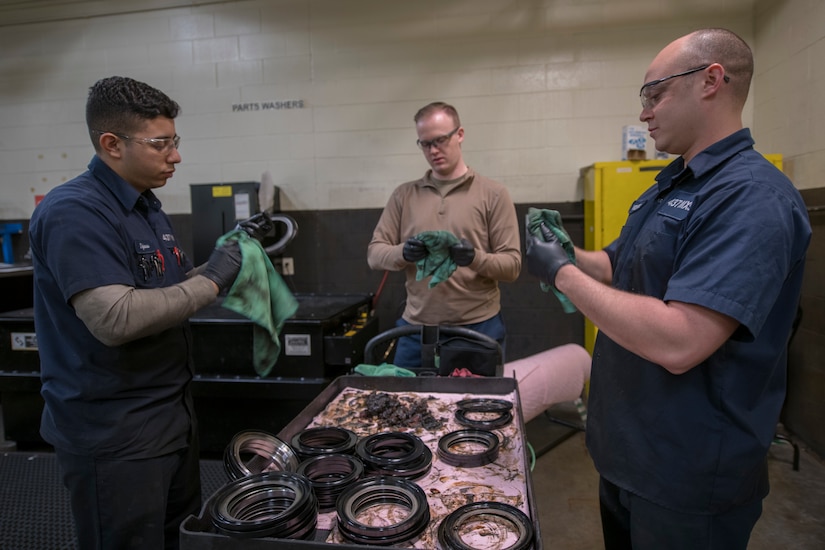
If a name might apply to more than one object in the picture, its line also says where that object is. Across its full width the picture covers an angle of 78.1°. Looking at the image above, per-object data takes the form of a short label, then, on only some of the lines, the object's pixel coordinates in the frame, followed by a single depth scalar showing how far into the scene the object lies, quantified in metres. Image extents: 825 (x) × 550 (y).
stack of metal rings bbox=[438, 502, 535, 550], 0.91
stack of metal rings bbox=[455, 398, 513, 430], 1.41
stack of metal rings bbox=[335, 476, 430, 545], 0.90
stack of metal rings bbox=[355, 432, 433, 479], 1.17
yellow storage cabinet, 3.11
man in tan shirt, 2.27
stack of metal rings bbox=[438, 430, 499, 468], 1.22
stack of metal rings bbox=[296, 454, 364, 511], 1.05
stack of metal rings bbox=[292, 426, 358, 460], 1.25
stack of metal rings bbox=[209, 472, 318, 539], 0.87
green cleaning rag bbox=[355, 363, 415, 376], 1.84
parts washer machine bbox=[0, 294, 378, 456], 2.58
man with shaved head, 0.95
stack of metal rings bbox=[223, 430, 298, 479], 1.14
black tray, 0.85
